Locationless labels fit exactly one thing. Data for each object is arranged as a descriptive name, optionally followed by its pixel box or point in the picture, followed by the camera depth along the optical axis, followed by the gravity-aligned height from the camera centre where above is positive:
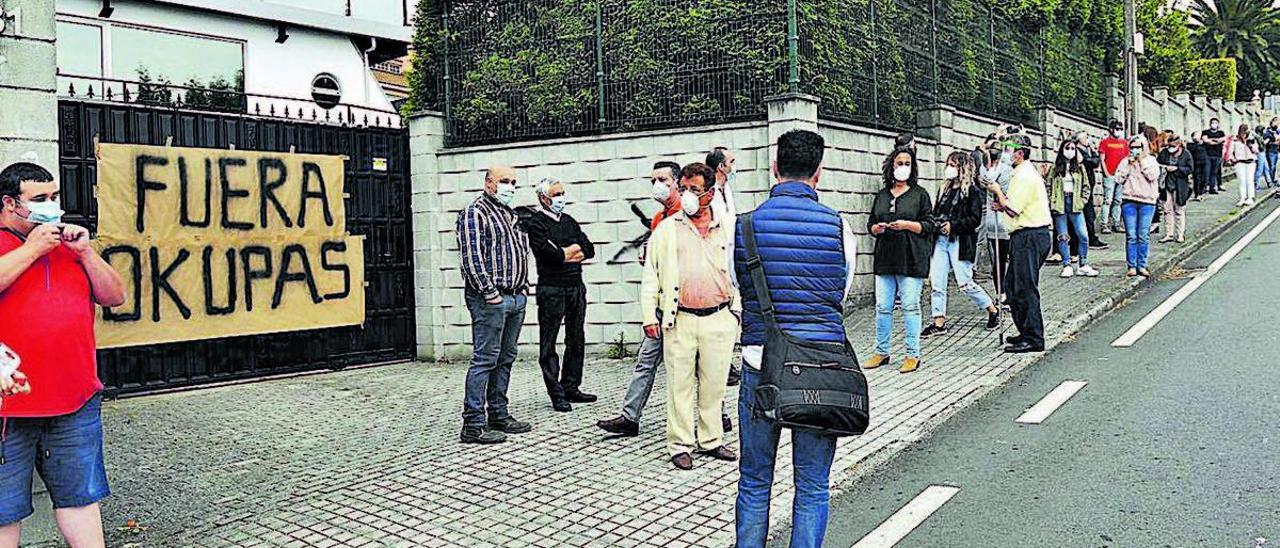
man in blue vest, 4.46 -0.18
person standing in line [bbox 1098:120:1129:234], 17.88 +1.20
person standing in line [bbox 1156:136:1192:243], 16.33 +0.80
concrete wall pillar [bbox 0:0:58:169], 6.00 +1.00
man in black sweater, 8.62 -0.25
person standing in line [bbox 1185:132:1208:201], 24.25 +1.69
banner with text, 9.58 +0.16
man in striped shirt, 7.44 -0.27
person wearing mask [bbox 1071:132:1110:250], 14.91 +0.93
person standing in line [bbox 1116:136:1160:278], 13.33 +0.49
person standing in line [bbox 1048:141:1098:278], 13.64 +0.52
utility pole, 19.48 +3.15
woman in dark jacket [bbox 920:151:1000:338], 10.31 +0.15
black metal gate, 9.37 +0.38
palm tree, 50.62 +9.63
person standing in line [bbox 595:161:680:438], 7.31 -0.78
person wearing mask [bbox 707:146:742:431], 7.21 +0.53
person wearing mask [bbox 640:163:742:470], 6.65 -0.38
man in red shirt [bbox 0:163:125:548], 4.26 -0.35
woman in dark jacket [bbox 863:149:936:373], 9.13 +0.02
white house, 14.60 +3.17
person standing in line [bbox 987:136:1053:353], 9.56 -0.01
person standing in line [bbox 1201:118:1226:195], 24.03 +1.89
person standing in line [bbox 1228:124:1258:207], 21.05 +1.54
